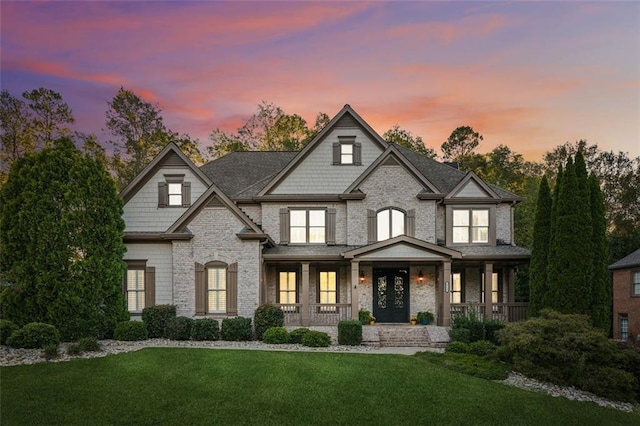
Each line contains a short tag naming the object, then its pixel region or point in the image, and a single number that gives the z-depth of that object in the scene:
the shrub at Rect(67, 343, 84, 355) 13.99
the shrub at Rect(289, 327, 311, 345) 16.95
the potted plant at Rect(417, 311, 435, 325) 20.42
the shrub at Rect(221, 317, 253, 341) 17.59
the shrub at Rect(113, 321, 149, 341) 17.03
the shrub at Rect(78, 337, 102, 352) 14.25
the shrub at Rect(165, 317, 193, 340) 17.53
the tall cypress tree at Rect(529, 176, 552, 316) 18.56
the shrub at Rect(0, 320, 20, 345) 15.35
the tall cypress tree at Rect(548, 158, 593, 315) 17.30
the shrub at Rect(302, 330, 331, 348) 16.50
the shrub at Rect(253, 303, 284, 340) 17.84
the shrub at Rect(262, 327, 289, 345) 16.86
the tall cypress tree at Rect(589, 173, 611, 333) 17.22
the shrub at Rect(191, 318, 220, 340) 17.47
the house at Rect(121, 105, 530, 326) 19.33
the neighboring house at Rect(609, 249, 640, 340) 23.53
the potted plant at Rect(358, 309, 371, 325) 20.25
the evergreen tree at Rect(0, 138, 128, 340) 16.38
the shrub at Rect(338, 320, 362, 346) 17.09
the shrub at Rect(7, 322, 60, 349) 14.67
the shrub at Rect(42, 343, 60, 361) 13.30
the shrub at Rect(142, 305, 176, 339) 17.91
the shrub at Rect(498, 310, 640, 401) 13.02
